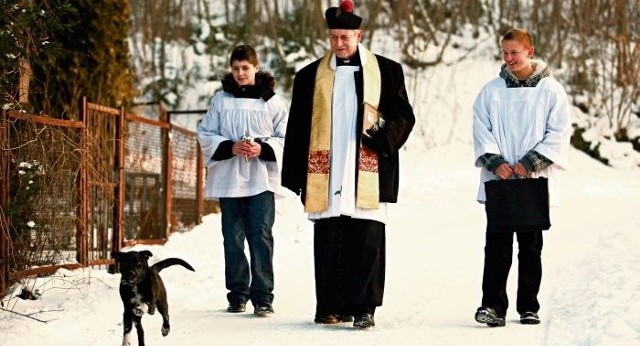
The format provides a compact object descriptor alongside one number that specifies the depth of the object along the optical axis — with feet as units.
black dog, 42.24
